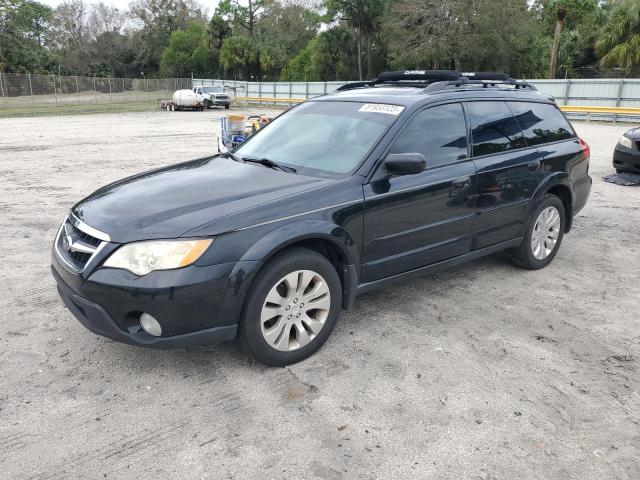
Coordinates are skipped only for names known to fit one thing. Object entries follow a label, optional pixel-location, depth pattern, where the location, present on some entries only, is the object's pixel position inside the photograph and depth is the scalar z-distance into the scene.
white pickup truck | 35.66
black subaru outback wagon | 3.03
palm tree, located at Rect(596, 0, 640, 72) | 28.64
